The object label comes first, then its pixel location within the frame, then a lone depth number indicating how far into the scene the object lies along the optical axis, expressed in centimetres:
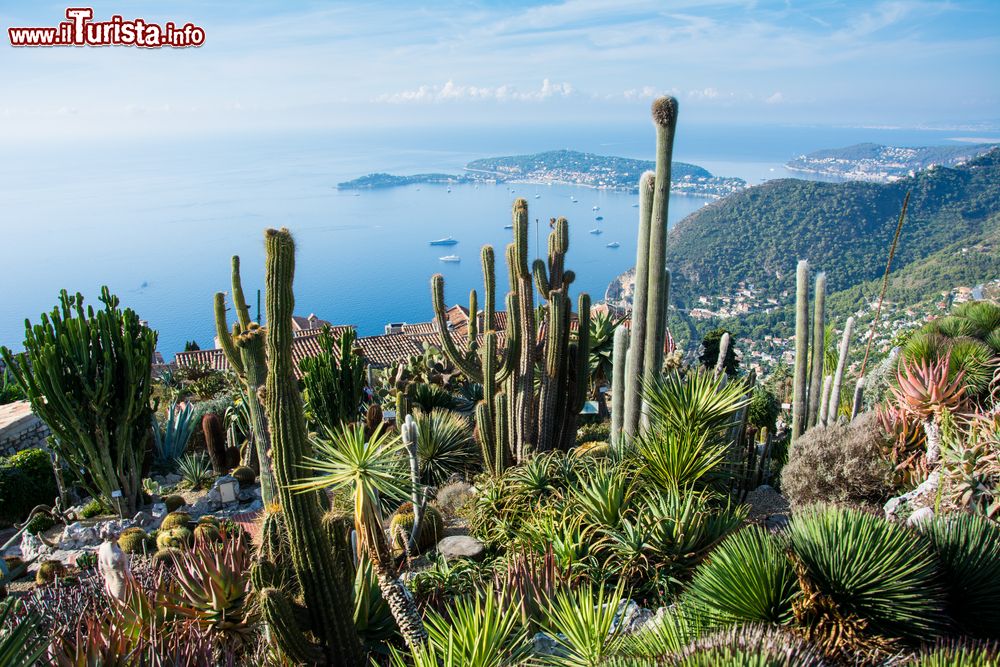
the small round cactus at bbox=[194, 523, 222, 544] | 743
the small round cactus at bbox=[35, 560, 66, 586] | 748
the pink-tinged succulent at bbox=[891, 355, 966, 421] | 670
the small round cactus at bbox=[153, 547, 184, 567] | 726
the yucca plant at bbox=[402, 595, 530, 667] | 363
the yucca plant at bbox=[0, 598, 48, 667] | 305
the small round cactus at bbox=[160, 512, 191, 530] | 845
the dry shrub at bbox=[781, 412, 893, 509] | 685
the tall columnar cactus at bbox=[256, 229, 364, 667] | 475
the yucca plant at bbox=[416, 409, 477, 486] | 983
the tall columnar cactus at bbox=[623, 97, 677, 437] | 659
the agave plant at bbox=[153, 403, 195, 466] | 1257
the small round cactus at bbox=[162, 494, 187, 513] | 1004
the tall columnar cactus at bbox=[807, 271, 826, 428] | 879
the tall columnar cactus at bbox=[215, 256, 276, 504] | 620
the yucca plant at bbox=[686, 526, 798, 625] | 388
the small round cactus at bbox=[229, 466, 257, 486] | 1098
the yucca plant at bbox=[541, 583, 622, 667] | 379
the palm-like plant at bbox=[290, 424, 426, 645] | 427
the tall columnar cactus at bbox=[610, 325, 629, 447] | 781
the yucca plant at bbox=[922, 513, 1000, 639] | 383
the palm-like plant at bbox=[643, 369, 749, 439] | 652
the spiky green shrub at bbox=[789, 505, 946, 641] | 368
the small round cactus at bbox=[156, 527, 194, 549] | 780
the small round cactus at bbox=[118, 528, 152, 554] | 798
